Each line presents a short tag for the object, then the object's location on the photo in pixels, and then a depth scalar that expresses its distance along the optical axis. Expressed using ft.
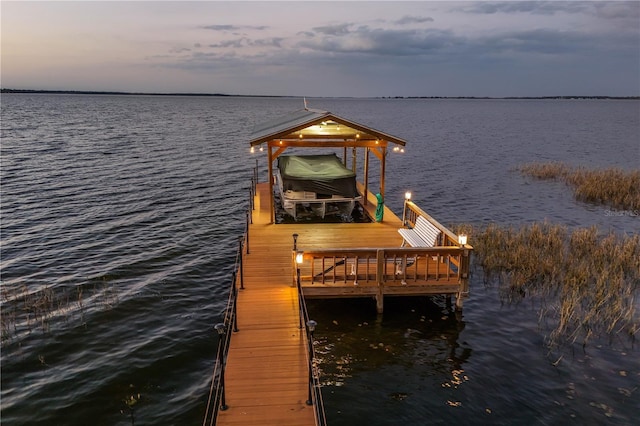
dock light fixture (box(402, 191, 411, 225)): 66.66
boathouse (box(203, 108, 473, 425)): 29.53
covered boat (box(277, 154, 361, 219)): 76.43
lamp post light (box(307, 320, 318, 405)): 28.89
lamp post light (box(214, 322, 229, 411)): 28.20
